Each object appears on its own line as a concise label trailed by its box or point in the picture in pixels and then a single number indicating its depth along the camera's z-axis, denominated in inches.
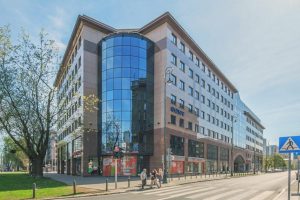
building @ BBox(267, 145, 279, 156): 4365.2
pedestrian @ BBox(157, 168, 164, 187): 686.0
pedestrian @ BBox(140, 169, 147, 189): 649.4
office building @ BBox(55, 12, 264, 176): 1117.0
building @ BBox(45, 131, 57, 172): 3030.4
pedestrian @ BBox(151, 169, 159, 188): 683.8
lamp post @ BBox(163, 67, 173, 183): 805.0
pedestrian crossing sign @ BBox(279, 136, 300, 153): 304.5
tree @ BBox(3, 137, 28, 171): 1625.3
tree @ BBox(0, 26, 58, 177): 888.8
